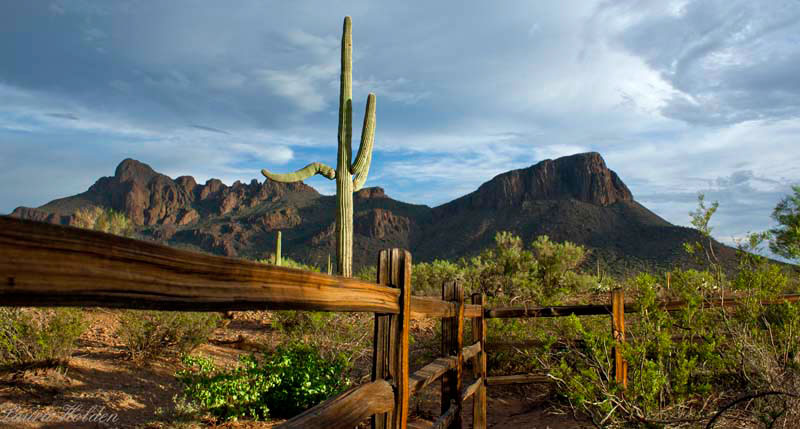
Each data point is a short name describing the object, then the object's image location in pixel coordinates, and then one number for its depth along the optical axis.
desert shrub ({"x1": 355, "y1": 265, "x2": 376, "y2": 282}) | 18.76
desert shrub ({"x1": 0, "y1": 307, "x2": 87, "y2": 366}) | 6.74
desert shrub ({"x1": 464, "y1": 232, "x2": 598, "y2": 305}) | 16.02
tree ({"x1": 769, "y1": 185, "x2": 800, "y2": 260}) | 12.90
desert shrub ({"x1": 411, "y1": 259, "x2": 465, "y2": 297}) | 18.50
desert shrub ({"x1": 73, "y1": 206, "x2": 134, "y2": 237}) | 16.78
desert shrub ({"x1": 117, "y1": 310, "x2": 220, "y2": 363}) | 8.16
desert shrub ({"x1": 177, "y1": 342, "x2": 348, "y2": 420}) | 5.80
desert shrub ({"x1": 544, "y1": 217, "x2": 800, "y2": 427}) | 3.85
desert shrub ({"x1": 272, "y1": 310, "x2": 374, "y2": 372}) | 8.07
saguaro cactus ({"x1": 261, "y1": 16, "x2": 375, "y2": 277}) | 14.27
